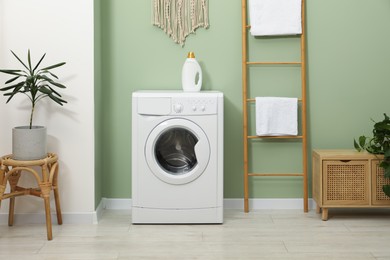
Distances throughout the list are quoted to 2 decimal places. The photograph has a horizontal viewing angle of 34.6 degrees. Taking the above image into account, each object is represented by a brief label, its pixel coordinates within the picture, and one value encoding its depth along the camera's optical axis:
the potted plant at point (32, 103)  3.62
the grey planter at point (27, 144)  3.62
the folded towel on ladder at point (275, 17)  4.18
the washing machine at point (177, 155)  3.85
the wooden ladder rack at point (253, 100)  4.21
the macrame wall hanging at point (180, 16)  4.24
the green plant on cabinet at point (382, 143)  3.88
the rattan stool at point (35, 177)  3.58
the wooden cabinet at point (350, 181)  3.97
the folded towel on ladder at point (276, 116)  4.19
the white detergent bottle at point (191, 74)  4.11
